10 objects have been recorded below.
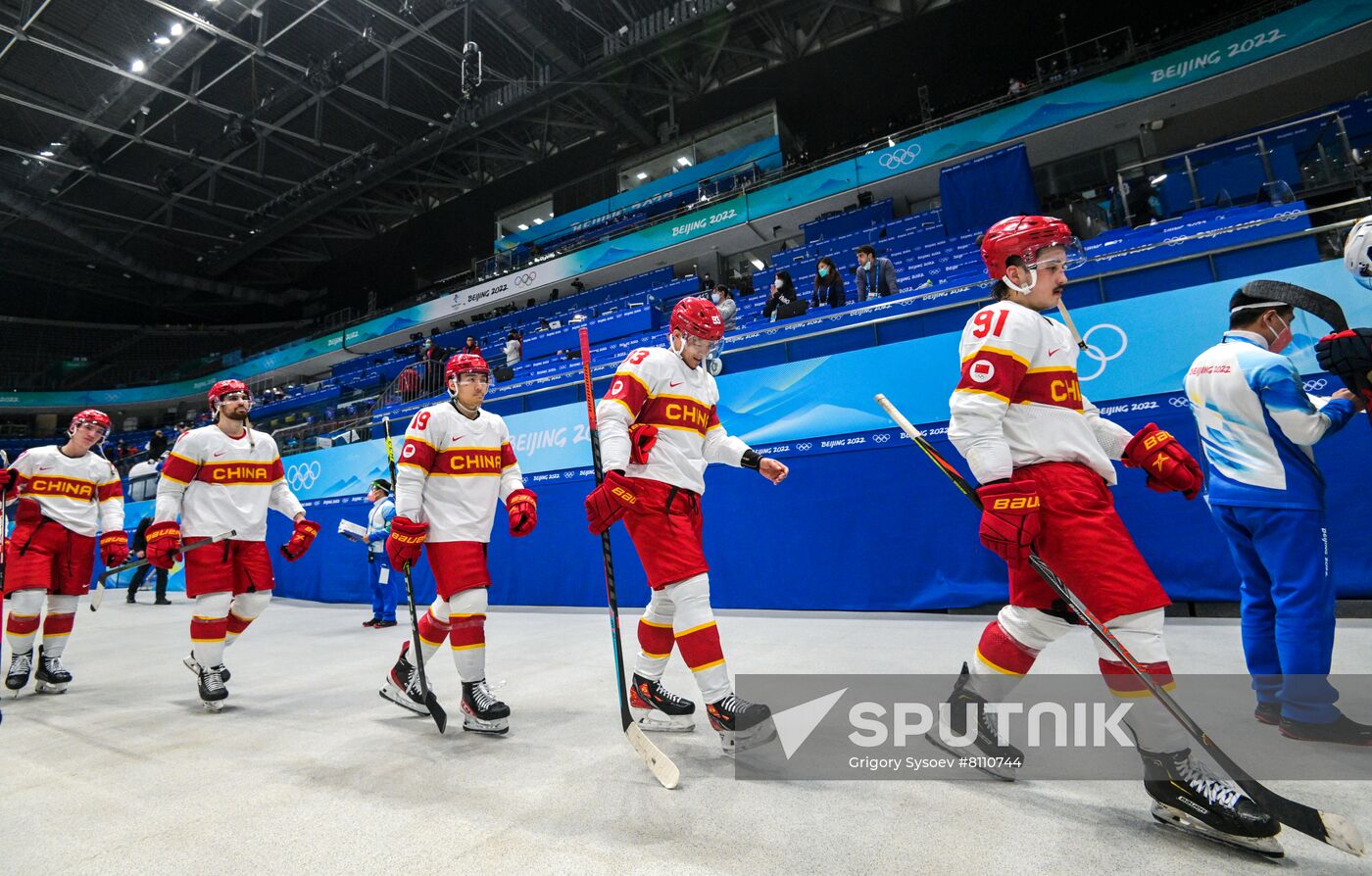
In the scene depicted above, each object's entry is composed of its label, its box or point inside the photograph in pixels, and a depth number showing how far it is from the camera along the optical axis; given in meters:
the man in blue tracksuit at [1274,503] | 2.23
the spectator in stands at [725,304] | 9.06
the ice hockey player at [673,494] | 2.46
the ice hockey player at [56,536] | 4.33
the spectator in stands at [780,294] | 8.49
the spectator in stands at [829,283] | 8.18
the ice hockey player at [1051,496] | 1.70
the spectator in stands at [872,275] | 7.62
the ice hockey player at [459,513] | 3.01
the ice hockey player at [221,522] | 3.70
